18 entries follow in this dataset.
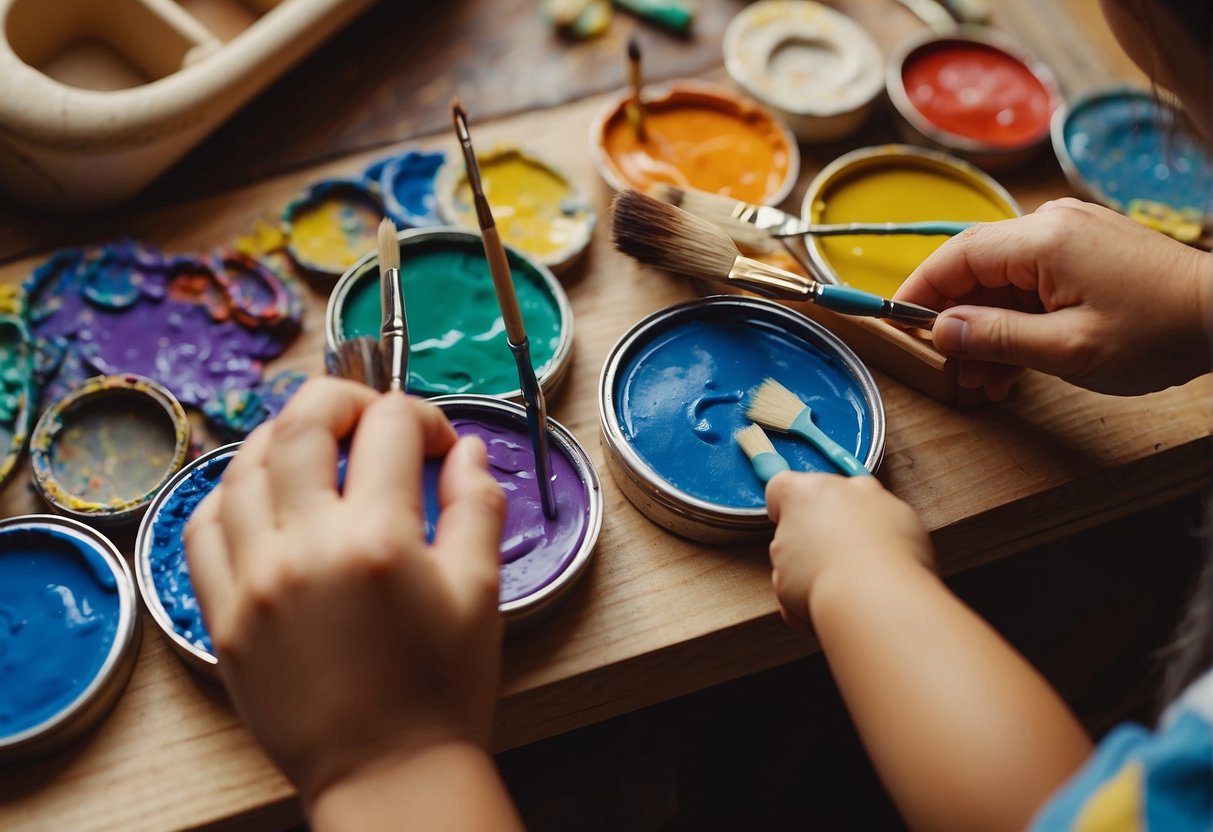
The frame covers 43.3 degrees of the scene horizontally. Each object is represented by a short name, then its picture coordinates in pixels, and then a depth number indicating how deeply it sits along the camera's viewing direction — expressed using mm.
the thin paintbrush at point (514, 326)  413
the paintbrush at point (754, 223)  520
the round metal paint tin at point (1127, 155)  578
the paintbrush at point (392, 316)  442
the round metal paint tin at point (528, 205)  538
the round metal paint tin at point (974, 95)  576
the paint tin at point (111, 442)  481
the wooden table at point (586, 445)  446
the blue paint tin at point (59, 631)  439
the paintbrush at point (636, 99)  550
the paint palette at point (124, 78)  509
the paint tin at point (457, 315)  500
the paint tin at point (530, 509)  454
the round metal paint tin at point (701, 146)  564
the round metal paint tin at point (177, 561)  449
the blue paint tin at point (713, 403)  474
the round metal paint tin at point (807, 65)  581
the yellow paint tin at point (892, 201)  539
